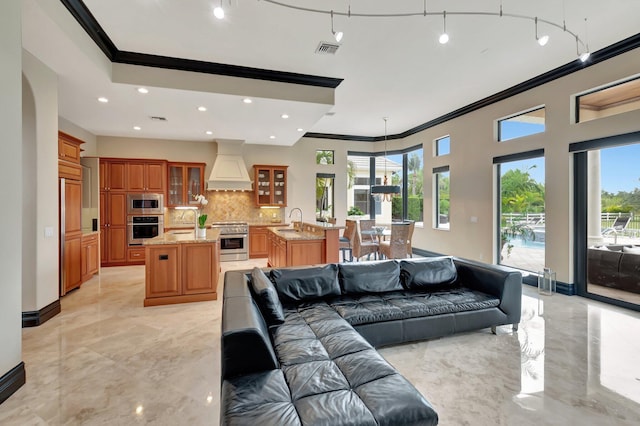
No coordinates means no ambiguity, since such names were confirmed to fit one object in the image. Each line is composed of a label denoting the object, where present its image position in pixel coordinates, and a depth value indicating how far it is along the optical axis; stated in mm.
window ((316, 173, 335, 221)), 9094
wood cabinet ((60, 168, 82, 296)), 4469
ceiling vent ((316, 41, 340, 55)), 3797
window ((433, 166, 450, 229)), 7461
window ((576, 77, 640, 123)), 3962
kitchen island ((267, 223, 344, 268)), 5082
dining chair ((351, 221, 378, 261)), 6535
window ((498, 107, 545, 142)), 5133
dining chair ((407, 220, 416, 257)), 6314
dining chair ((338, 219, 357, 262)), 6619
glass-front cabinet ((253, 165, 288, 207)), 8195
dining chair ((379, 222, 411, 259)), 6217
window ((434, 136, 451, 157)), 7313
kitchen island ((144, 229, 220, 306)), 4289
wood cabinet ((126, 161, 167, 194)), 7035
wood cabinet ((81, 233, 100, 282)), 5348
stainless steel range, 7383
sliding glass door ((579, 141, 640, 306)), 4125
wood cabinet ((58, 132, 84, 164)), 4492
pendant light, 6680
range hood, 7625
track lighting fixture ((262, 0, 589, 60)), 3057
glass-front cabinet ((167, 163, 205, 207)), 7578
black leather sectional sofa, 1448
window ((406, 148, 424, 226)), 8391
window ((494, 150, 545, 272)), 5234
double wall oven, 6977
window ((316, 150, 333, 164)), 9086
